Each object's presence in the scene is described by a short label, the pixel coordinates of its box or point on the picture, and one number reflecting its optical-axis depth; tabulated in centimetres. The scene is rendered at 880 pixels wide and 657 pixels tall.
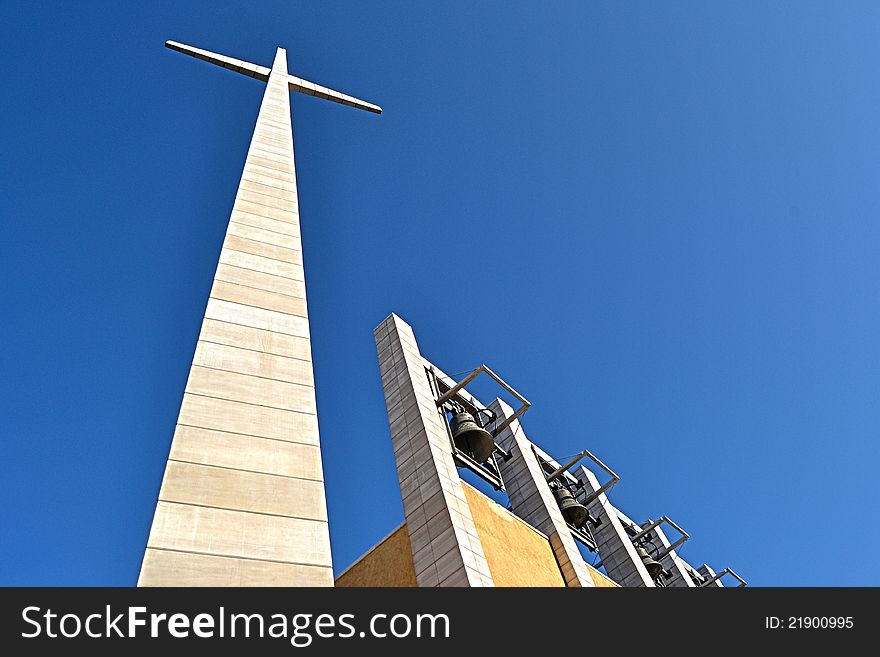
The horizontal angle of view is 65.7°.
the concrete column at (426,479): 1538
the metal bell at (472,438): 2412
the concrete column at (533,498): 2166
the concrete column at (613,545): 2733
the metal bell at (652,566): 3203
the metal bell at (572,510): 2797
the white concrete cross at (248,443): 619
